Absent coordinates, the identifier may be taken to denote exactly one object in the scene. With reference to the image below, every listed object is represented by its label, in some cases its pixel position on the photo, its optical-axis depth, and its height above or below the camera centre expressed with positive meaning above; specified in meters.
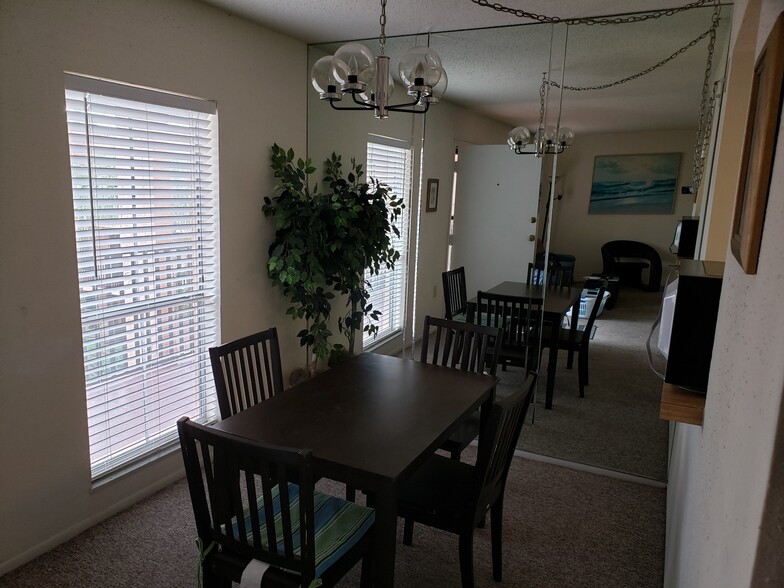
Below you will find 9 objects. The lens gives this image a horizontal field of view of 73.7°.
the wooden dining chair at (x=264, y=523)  1.40 -0.95
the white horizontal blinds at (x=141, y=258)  2.27 -0.25
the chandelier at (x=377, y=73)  1.77 +0.48
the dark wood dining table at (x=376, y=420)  1.59 -0.75
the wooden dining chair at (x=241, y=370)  2.15 -0.70
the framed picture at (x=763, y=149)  0.75 +0.12
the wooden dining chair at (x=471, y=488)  1.76 -1.03
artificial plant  3.14 -0.17
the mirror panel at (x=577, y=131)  2.78 +0.51
